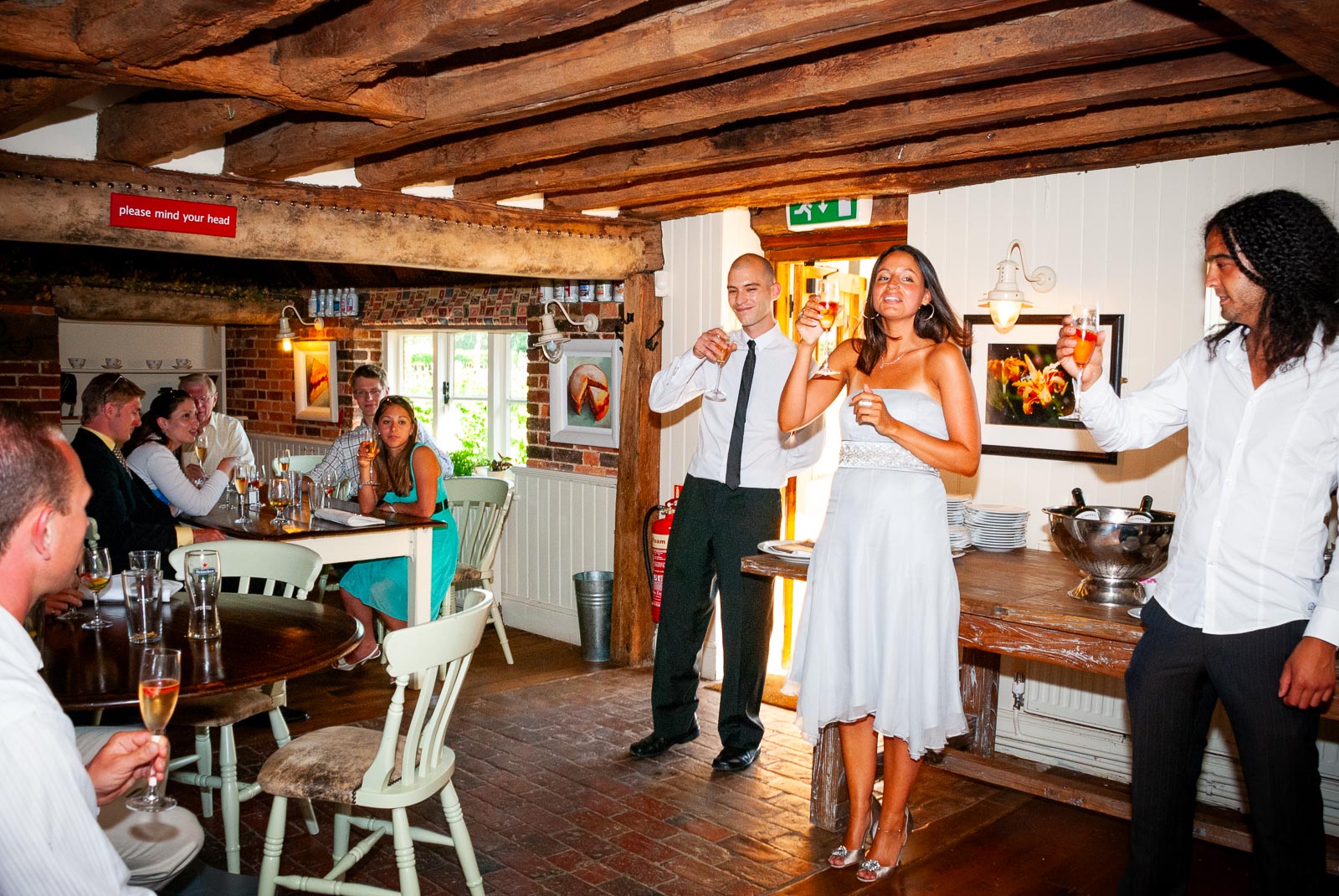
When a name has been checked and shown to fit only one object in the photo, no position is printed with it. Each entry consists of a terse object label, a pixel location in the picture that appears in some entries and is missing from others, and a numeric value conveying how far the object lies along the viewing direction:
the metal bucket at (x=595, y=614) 5.90
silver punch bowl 3.08
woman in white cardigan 4.79
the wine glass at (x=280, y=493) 4.83
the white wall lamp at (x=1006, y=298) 4.11
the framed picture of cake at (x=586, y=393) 6.05
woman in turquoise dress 5.21
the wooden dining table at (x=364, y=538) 4.68
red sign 4.12
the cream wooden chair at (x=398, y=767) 2.64
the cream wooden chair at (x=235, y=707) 3.23
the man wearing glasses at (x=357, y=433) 5.86
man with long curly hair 2.27
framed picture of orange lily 4.20
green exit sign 4.91
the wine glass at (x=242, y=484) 5.13
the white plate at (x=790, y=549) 3.60
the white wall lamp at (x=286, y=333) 8.34
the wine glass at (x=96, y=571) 2.96
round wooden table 2.47
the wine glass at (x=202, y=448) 6.05
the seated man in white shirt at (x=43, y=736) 1.37
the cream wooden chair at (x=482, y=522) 5.79
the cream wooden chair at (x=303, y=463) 6.96
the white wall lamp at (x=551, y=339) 6.23
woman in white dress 3.04
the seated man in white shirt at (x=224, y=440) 7.54
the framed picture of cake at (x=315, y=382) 8.18
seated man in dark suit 4.14
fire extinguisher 5.46
